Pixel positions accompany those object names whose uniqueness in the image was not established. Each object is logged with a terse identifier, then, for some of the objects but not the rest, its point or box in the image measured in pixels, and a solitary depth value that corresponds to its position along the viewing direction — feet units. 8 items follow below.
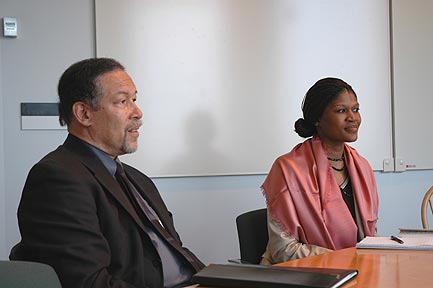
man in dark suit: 7.59
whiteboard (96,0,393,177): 11.44
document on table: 8.30
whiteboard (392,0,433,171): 12.56
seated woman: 9.59
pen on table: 8.45
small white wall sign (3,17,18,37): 10.90
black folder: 6.54
